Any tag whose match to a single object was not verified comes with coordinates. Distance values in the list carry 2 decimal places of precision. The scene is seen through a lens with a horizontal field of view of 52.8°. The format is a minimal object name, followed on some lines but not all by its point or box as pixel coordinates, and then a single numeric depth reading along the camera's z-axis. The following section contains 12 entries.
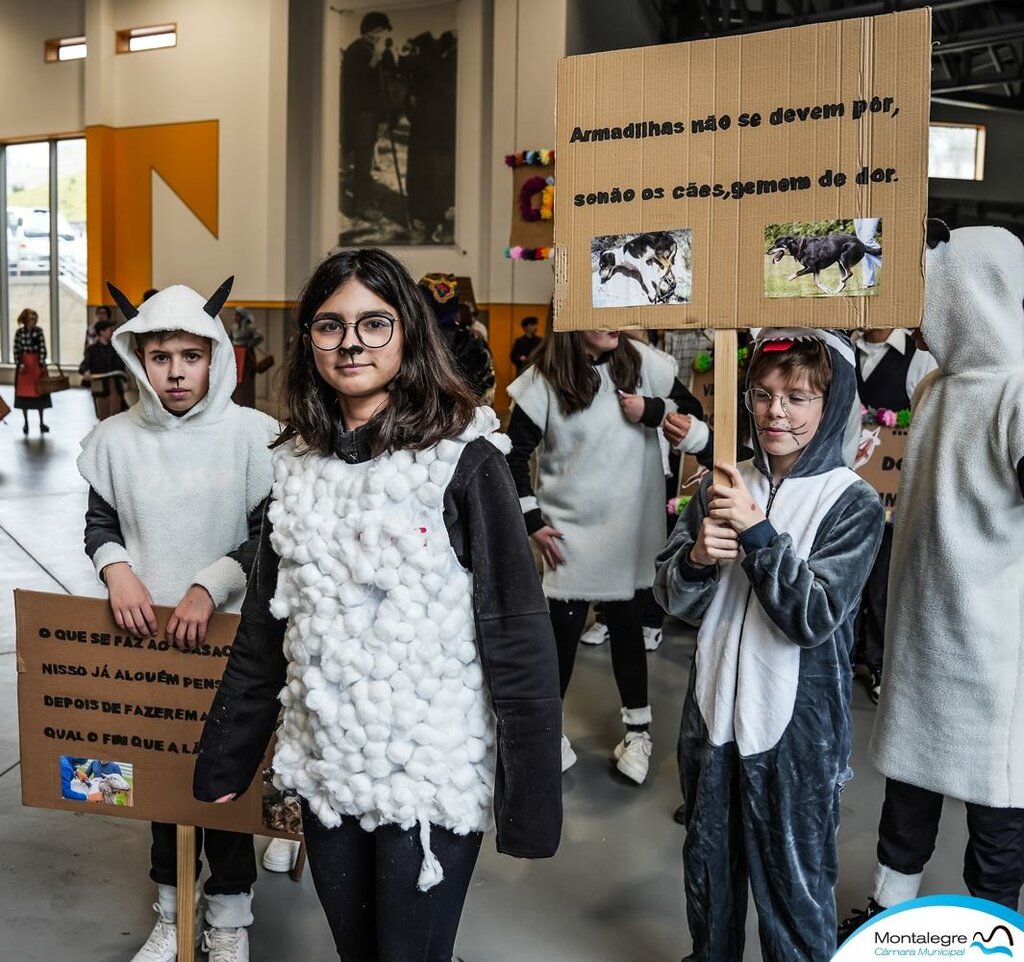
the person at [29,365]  11.51
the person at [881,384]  3.90
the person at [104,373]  11.58
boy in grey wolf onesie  1.75
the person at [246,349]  11.04
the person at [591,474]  3.12
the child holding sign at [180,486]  2.11
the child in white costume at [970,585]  2.06
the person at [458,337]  2.80
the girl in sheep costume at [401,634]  1.43
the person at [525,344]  10.28
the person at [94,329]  12.19
